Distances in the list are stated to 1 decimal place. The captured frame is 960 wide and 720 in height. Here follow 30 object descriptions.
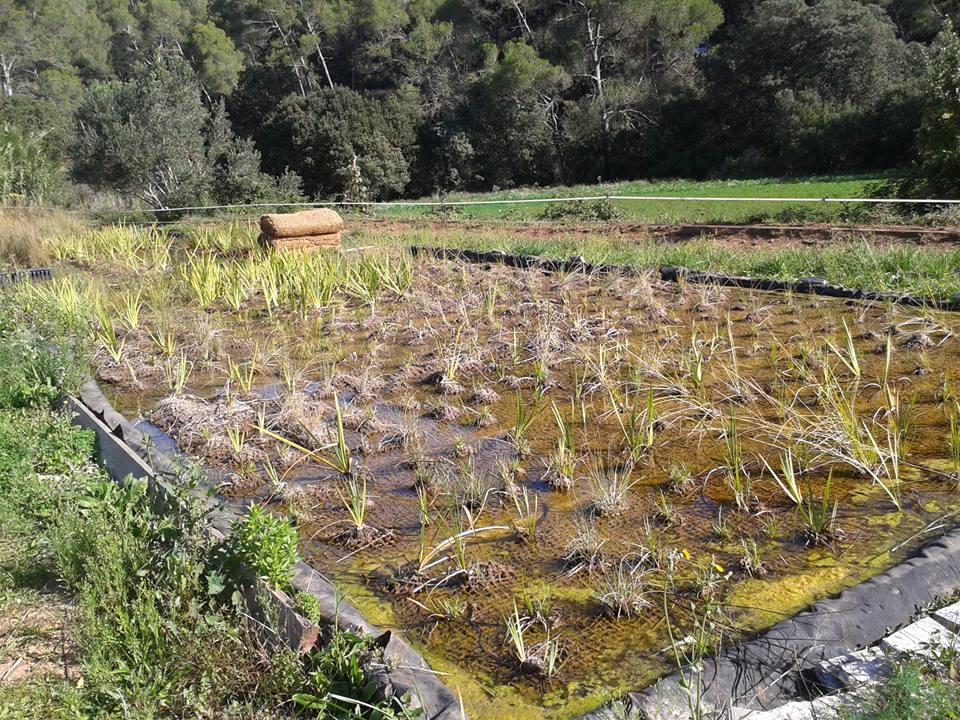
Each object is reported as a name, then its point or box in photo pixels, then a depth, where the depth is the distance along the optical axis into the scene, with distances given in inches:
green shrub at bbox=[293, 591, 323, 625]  90.8
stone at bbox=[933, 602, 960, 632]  84.0
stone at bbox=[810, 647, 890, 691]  76.6
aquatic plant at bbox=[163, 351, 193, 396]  193.5
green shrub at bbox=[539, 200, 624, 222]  590.9
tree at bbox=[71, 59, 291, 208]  788.0
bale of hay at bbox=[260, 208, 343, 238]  384.1
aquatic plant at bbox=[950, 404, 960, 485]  120.3
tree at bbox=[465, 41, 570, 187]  1273.4
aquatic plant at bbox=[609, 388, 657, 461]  138.1
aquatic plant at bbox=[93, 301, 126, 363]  230.2
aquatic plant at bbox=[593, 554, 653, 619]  96.7
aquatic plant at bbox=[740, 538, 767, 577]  102.0
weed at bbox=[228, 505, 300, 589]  96.0
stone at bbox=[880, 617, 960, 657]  78.2
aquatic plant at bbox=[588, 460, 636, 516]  122.2
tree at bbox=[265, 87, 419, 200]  1226.0
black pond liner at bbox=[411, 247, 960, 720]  77.6
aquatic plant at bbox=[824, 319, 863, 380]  158.6
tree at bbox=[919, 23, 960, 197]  477.4
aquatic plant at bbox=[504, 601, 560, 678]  87.0
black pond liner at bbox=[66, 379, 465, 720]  79.7
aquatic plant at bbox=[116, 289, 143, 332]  262.5
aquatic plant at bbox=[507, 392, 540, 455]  147.2
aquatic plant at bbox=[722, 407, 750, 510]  119.4
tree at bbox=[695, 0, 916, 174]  979.3
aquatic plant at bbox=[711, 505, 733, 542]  111.8
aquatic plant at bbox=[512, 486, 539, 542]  117.3
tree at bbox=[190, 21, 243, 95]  1517.0
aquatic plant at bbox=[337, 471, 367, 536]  119.8
